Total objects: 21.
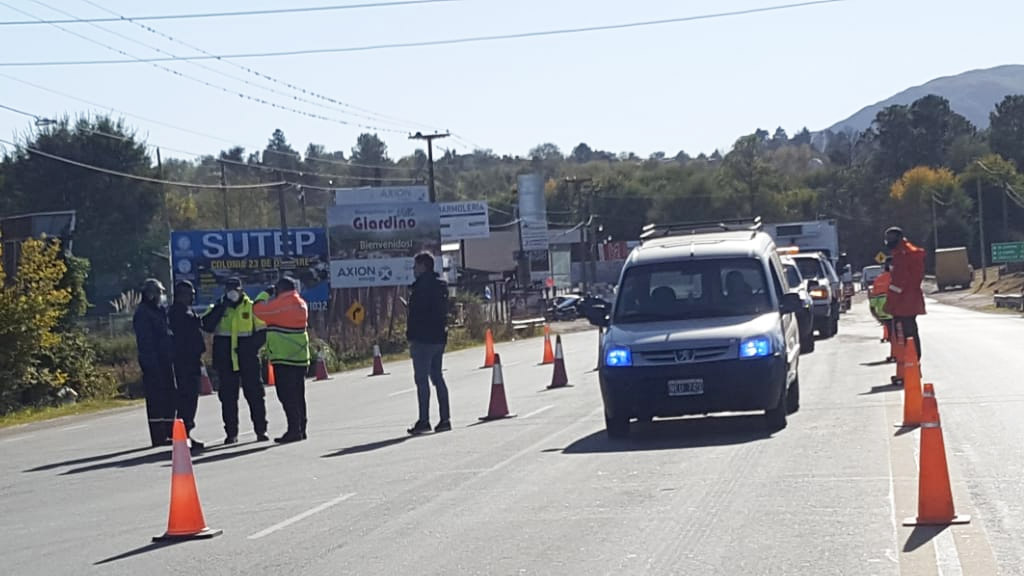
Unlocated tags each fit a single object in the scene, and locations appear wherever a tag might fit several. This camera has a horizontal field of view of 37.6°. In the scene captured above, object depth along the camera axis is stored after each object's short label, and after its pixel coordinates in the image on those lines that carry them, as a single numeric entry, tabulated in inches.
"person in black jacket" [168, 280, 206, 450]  673.6
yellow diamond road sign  1722.4
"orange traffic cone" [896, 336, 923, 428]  551.5
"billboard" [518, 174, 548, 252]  3275.1
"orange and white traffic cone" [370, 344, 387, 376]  1302.5
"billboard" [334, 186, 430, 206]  2078.0
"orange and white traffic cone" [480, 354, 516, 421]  698.2
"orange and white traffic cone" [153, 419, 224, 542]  406.9
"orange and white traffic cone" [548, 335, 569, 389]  884.0
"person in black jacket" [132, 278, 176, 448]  674.2
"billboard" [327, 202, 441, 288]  1969.7
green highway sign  3127.5
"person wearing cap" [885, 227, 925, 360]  728.3
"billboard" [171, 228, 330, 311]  1857.8
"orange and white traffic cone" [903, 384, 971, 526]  357.1
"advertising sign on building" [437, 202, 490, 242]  3088.1
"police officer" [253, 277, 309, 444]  655.1
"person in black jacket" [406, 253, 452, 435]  655.1
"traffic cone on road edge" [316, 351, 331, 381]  1298.0
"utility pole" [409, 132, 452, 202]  2551.7
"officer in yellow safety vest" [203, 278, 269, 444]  666.8
